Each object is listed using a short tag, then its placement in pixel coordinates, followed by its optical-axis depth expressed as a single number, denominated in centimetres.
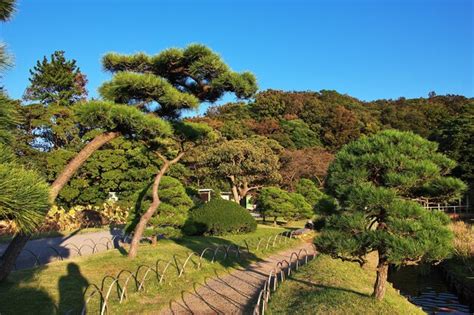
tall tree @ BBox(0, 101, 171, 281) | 627
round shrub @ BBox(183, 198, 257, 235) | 1491
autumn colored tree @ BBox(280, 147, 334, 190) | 3070
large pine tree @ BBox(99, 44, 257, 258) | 754
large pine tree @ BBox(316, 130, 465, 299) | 479
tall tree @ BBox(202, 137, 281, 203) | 2292
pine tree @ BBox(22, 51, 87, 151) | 2405
